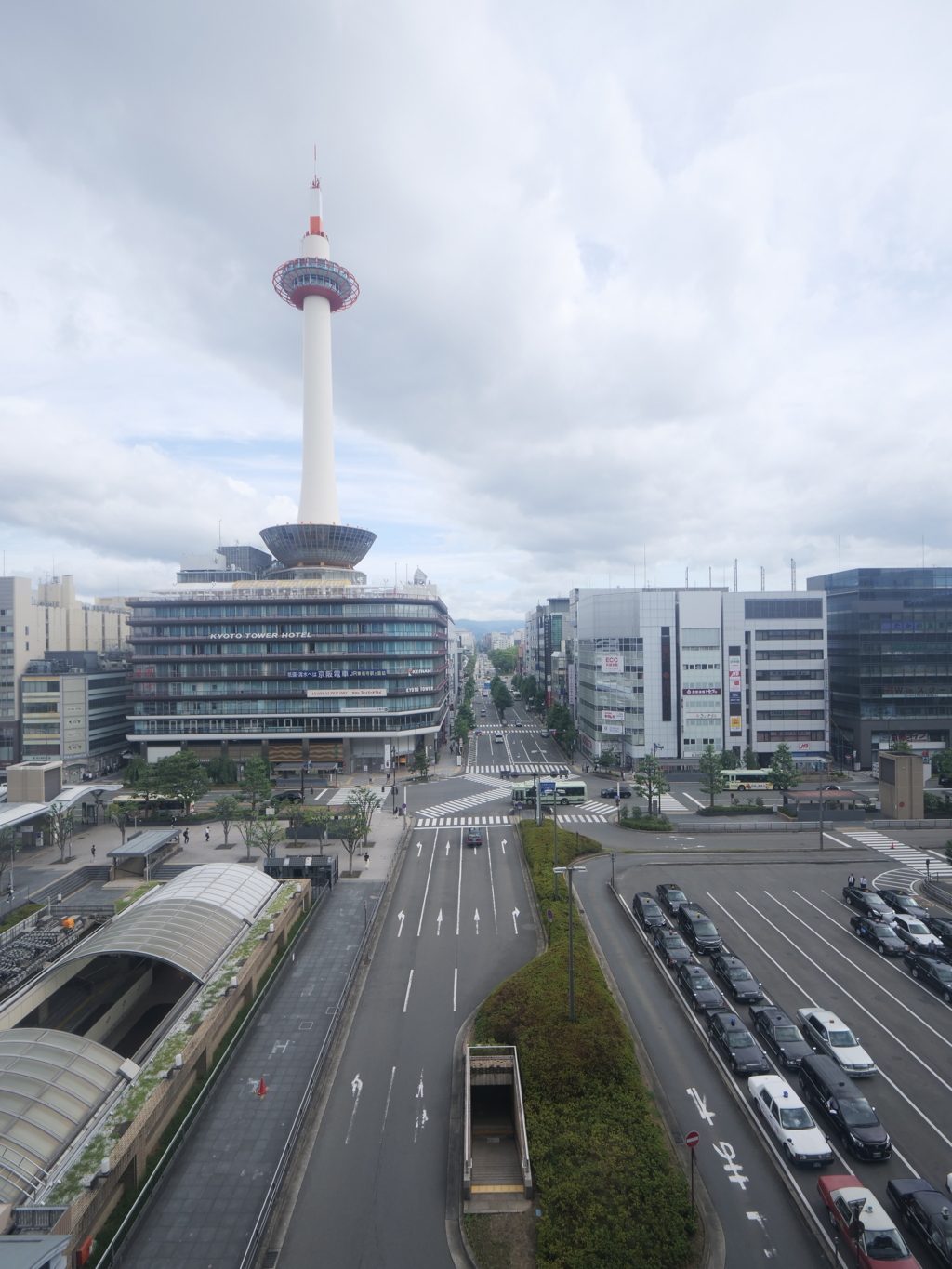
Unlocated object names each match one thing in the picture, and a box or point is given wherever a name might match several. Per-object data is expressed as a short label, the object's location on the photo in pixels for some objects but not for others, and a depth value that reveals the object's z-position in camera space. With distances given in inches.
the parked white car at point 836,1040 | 967.0
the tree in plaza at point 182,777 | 2490.2
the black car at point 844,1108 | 805.2
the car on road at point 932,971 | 1213.7
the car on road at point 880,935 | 1376.4
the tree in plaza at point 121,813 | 2255.2
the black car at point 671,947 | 1294.3
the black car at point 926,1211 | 666.8
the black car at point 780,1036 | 992.9
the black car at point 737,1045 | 968.3
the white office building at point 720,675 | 3304.6
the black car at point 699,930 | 1378.0
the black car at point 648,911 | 1478.8
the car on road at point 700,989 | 1138.0
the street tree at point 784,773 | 2652.6
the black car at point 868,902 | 1525.6
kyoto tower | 4010.8
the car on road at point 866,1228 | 652.1
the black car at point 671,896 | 1610.5
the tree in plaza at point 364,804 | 2022.6
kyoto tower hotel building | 3427.7
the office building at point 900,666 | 3260.3
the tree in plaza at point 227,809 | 2252.7
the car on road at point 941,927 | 1430.9
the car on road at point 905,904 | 1547.0
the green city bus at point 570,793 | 2800.2
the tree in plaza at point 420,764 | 3272.6
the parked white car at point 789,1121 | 800.0
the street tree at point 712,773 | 2578.7
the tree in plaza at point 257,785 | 2272.4
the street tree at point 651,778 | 2450.8
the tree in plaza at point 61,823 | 2098.9
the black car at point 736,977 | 1174.3
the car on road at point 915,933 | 1393.9
